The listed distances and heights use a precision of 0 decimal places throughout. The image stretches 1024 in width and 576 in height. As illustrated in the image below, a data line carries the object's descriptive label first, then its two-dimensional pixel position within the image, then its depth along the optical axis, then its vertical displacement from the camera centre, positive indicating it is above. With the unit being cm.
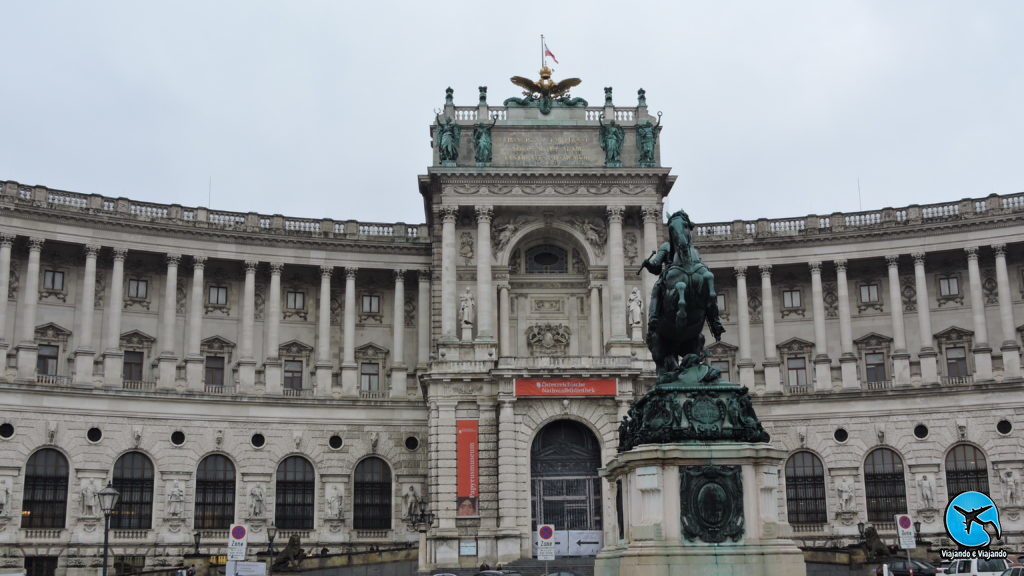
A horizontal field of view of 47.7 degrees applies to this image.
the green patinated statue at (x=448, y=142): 6234 +1885
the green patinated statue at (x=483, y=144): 6234 +1872
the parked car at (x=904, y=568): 4144 -278
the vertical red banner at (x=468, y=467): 5512 +136
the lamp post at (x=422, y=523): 5169 -127
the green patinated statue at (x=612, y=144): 6269 +1874
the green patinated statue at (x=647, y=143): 6291 +1888
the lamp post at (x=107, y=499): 3312 +3
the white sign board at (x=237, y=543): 3206 -123
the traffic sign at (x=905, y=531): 2794 -98
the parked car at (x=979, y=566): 4162 -276
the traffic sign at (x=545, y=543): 3600 -149
